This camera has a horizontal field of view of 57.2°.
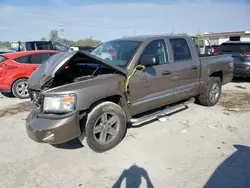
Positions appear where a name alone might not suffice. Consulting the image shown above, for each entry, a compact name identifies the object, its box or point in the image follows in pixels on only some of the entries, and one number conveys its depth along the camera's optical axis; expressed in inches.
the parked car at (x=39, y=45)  537.0
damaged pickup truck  128.7
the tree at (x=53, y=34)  2474.2
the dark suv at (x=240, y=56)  346.3
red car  286.0
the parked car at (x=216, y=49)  402.3
